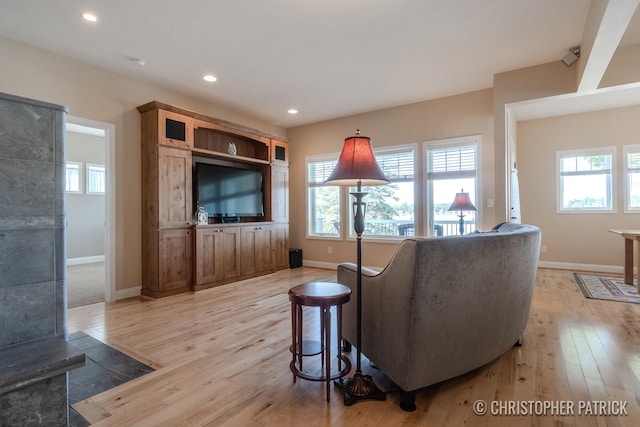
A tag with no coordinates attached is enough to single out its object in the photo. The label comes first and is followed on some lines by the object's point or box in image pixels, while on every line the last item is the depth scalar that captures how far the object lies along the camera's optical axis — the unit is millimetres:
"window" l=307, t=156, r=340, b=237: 6043
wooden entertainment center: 3996
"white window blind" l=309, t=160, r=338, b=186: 6090
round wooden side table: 1796
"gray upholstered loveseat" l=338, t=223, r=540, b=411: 1604
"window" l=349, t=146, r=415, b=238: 5281
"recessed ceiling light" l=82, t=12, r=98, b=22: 2740
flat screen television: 4641
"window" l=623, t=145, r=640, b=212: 5234
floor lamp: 1840
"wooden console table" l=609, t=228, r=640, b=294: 4488
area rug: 3809
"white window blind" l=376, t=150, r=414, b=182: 5273
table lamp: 4250
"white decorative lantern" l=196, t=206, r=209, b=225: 4504
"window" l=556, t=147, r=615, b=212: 5473
